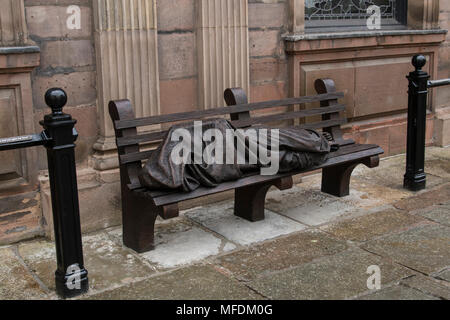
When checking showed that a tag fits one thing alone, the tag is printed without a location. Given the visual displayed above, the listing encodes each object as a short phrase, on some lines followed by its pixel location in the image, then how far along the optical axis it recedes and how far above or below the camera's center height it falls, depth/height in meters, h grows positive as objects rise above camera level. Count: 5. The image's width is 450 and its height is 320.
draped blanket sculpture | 3.90 -0.76
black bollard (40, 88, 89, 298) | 3.29 -0.83
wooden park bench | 3.98 -0.92
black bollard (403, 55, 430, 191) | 5.17 -0.76
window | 6.02 +0.32
